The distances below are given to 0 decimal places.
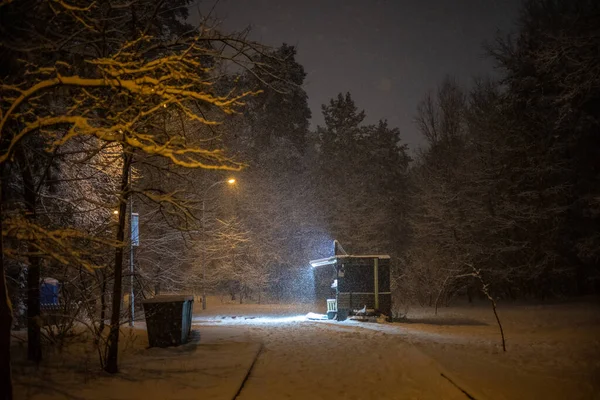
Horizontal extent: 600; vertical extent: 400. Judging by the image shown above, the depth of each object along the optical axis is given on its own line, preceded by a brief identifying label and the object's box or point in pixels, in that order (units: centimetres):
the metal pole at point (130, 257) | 1322
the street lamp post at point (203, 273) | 2814
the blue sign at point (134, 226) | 1410
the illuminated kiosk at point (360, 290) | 2044
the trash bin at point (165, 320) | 1078
